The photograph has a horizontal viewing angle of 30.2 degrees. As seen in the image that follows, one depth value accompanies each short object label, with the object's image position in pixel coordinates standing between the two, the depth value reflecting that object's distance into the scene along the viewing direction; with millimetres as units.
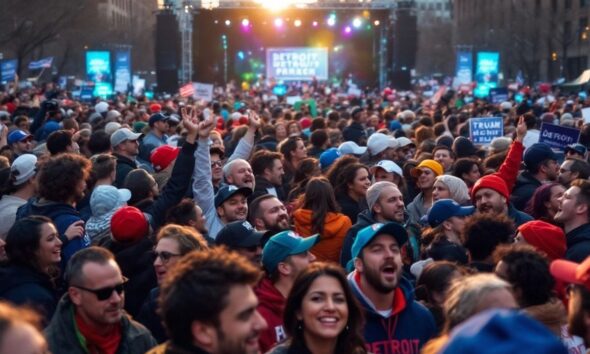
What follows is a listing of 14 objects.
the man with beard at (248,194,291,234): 7949
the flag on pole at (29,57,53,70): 32500
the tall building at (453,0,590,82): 67438
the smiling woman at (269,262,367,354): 5023
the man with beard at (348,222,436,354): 5598
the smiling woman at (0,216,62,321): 6090
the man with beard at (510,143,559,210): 10398
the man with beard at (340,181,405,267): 8148
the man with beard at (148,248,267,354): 3758
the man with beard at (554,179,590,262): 7461
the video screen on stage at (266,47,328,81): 52250
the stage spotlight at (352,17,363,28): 46812
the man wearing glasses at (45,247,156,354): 5270
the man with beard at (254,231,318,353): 6035
